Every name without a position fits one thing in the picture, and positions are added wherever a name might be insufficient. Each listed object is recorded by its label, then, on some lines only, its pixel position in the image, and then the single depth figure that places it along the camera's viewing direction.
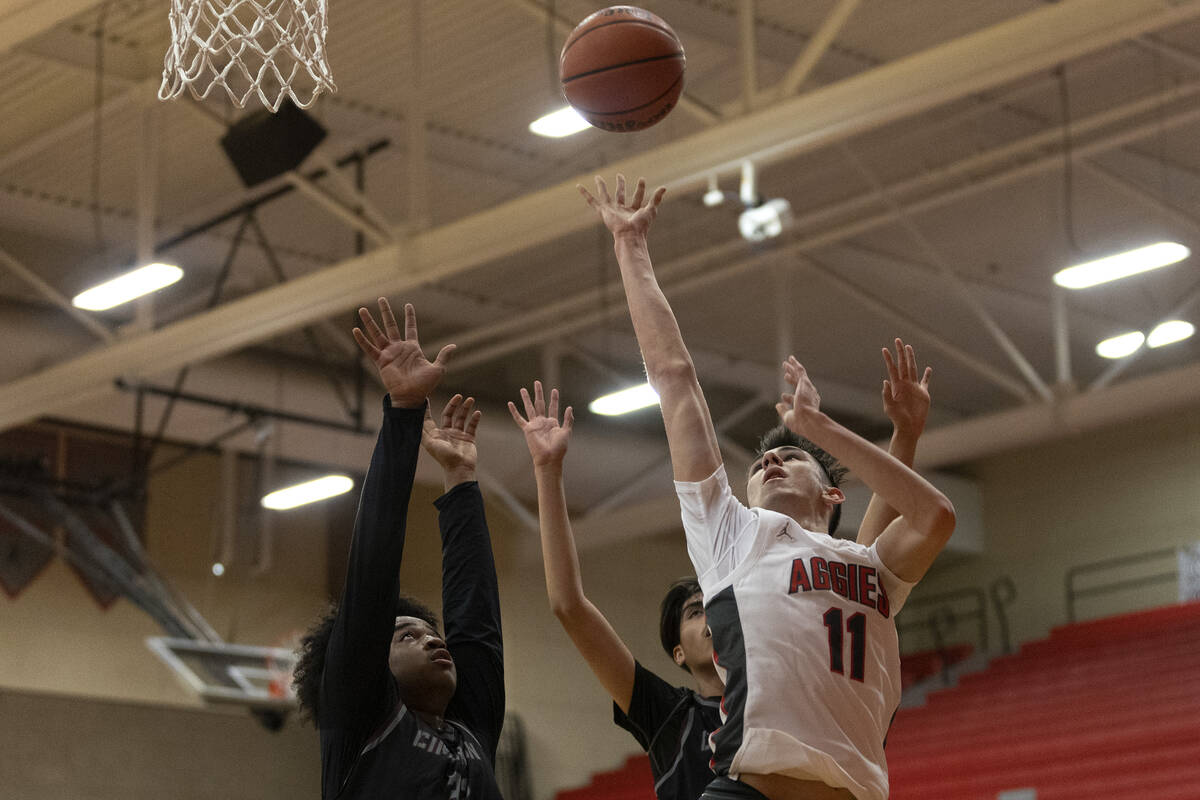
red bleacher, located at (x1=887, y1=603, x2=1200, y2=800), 10.47
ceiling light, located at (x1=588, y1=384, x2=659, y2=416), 13.88
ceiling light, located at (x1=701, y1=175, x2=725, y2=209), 8.95
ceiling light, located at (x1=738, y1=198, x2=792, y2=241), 9.82
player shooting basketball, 3.17
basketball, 5.18
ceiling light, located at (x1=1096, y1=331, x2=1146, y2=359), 14.59
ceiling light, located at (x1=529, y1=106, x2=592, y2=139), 11.37
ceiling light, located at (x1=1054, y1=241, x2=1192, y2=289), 11.12
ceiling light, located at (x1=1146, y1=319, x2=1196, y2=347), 13.80
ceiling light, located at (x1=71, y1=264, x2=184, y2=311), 10.56
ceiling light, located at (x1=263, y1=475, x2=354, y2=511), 14.02
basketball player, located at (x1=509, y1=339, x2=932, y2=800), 3.77
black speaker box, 9.61
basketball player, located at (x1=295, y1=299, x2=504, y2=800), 3.28
